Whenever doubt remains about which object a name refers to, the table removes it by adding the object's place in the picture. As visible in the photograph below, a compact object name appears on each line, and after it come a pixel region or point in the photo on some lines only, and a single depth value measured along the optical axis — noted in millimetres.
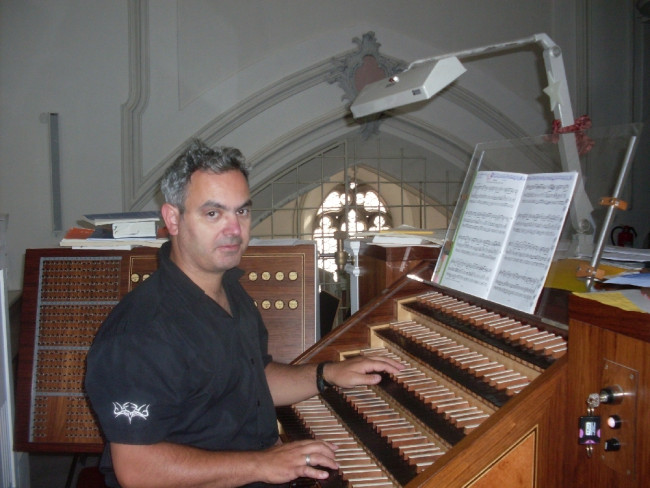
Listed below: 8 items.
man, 1246
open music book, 1511
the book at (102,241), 2338
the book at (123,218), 2412
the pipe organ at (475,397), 1055
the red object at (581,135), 1595
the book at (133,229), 2393
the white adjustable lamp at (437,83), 2283
